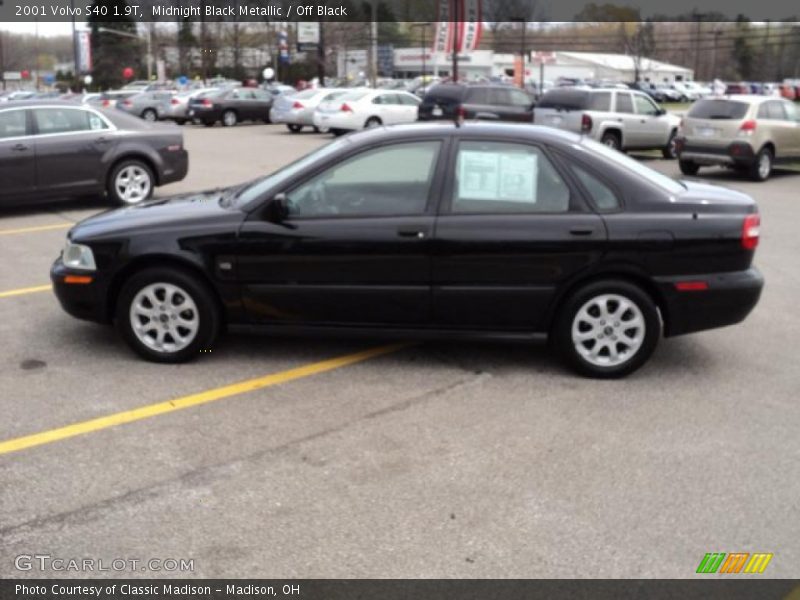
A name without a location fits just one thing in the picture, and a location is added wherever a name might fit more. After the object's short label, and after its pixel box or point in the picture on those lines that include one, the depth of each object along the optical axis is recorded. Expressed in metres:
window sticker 5.40
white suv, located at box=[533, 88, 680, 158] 20.14
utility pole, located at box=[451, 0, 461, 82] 39.56
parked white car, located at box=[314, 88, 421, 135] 26.70
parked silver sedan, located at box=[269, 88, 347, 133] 29.05
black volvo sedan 5.31
